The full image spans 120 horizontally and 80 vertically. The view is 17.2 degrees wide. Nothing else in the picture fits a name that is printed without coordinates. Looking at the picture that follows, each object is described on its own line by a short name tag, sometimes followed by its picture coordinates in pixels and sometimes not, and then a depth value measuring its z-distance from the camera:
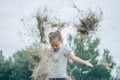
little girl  6.40
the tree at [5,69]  46.88
